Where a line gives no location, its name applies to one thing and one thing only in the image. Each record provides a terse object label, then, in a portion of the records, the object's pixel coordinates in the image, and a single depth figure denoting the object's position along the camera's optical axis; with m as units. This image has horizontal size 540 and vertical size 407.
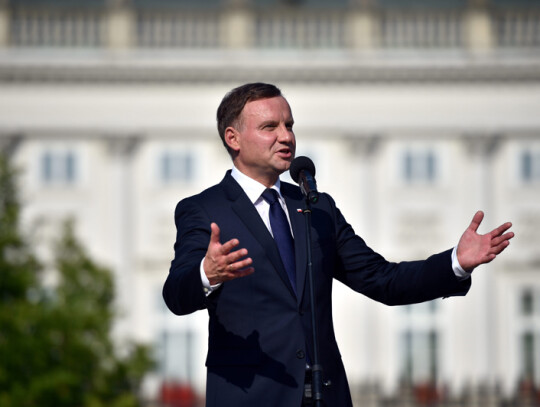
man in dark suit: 7.14
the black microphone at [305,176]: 7.34
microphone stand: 6.99
